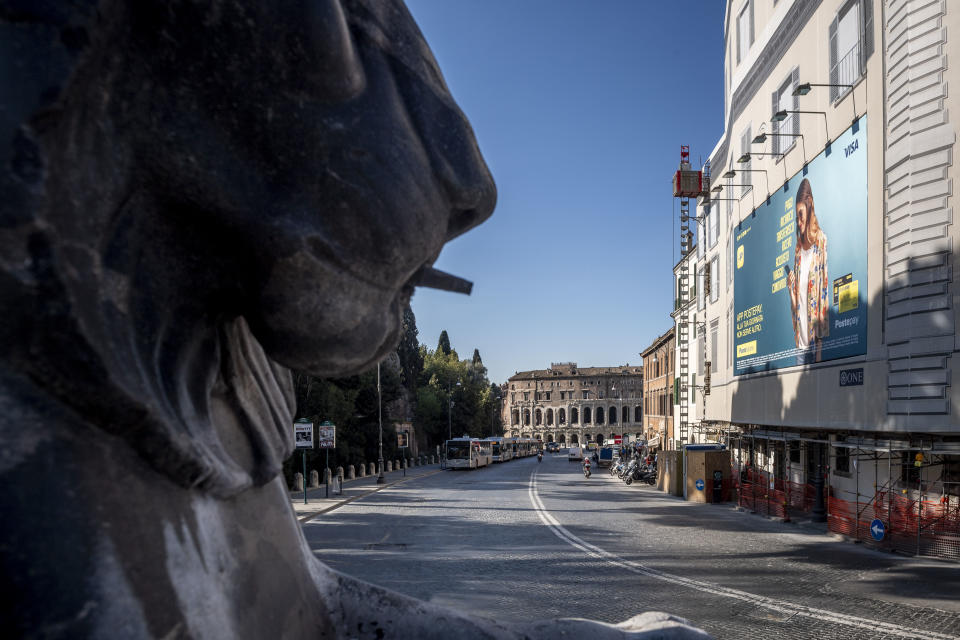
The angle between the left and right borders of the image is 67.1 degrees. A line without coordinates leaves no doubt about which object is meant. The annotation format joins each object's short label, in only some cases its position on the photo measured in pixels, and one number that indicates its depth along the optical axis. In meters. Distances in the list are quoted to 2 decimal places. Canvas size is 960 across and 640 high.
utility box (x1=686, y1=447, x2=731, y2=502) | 24.50
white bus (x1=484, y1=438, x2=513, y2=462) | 57.44
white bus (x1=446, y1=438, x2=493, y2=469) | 46.41
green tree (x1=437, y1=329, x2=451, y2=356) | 93.03
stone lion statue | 0.91
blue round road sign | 14.94
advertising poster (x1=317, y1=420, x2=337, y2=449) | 24.51
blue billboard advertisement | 17.06
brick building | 51.78
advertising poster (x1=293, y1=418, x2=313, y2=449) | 21.52
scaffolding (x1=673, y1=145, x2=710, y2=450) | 38.44
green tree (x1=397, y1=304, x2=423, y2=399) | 63.50
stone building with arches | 130.75
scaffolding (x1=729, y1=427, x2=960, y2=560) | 14.15
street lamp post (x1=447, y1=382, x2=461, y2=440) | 66.75
